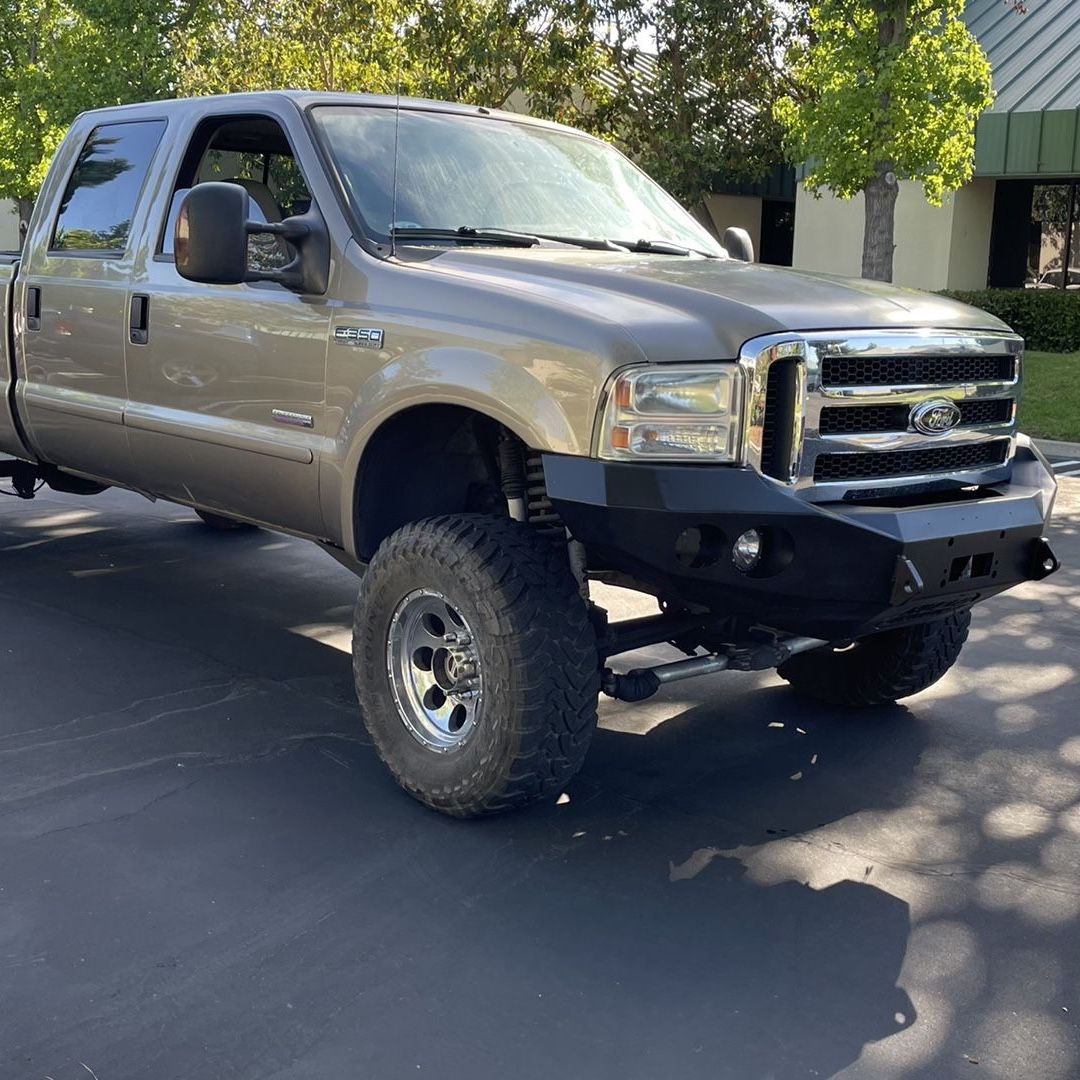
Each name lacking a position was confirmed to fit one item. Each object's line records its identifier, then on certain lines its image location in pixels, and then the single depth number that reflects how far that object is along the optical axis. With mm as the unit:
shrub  18906
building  19953
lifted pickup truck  3693
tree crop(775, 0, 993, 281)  14578
